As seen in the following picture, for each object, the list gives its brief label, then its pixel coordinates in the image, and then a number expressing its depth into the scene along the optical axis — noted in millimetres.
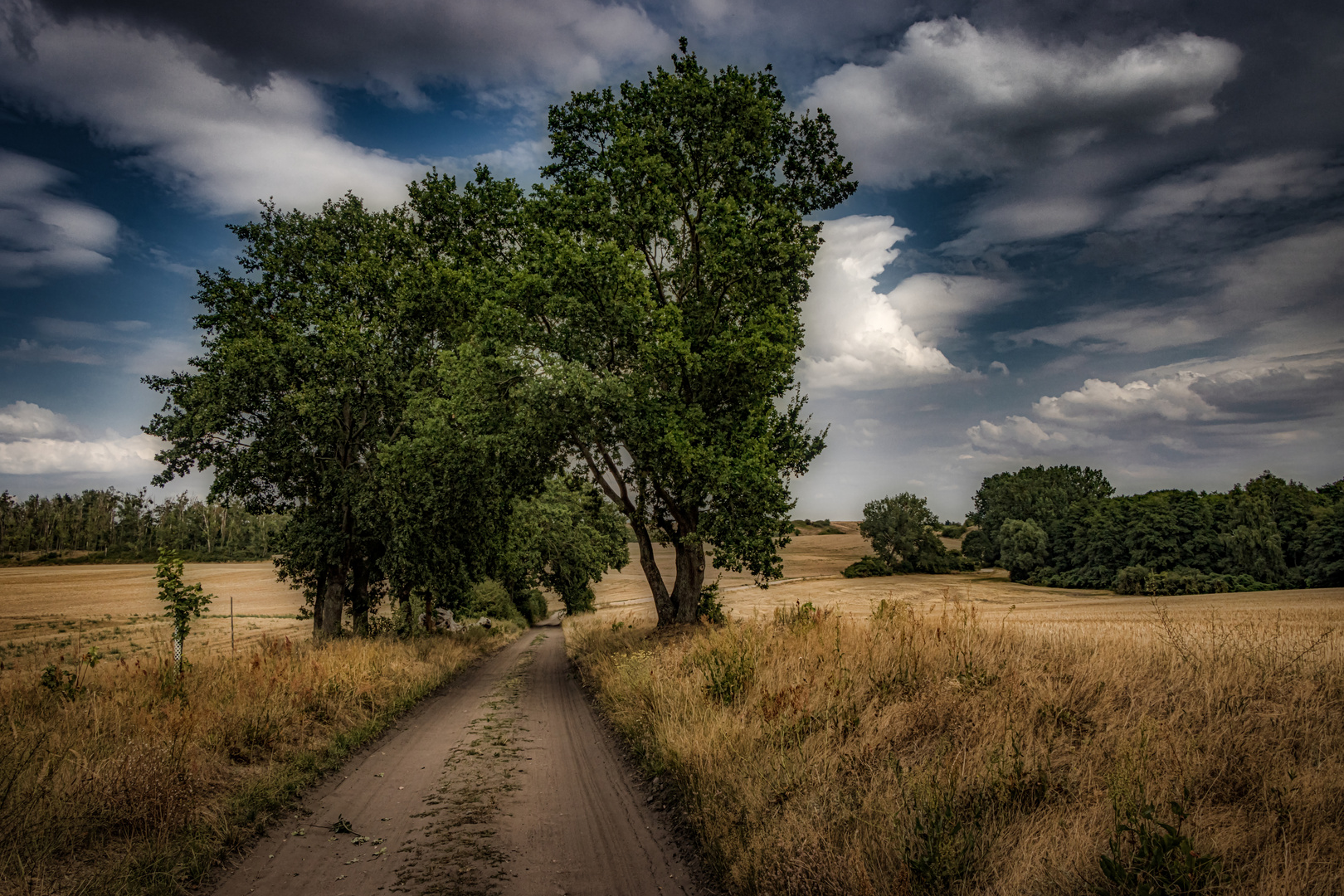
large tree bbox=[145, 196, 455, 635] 18328
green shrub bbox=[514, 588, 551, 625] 60219
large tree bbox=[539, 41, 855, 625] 14758
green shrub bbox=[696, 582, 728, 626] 17000
